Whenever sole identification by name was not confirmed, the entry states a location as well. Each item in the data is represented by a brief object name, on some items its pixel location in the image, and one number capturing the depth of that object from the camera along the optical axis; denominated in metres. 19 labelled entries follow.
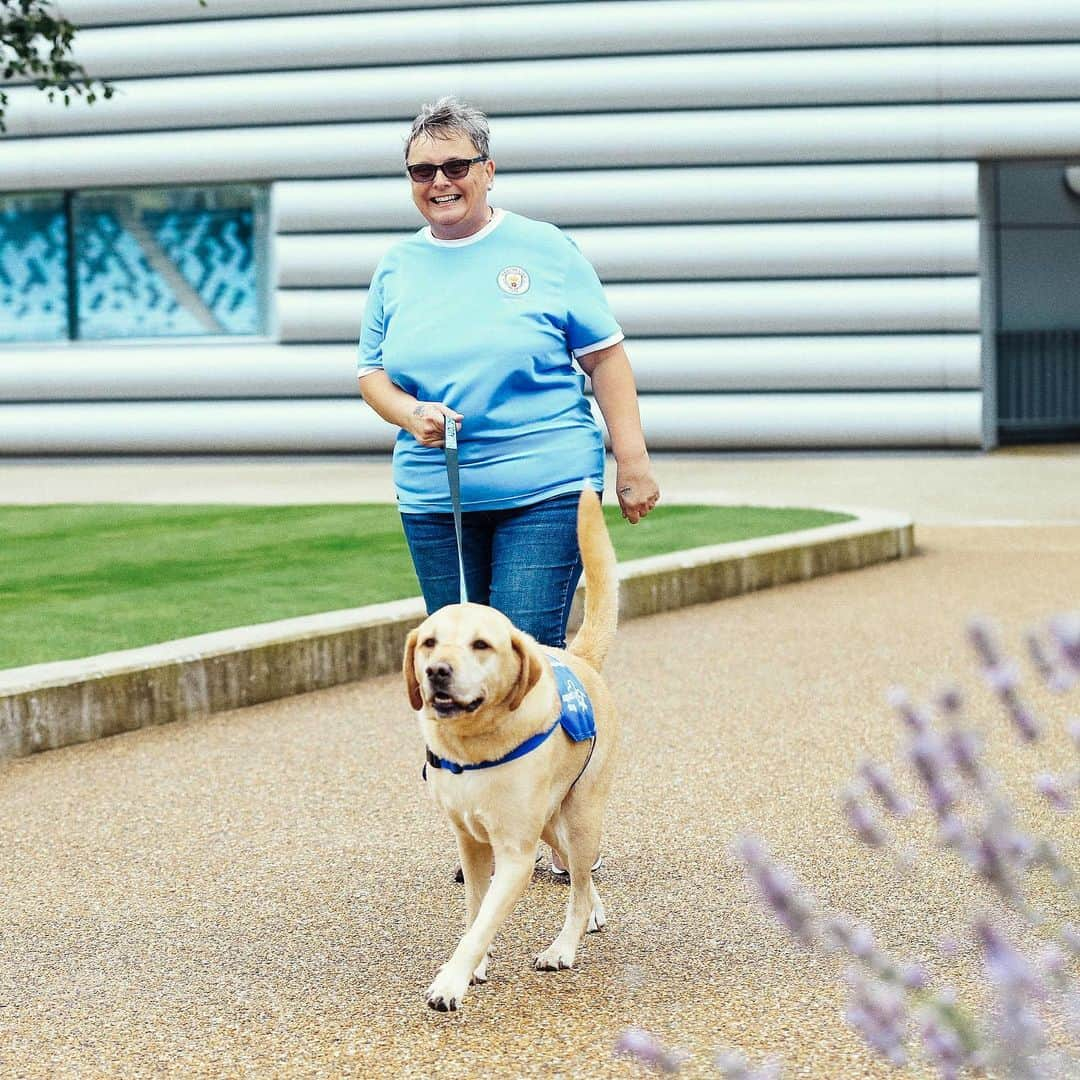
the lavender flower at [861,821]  3.25
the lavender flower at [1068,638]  2.81
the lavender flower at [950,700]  2.96
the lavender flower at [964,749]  3.14
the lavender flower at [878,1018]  3.19
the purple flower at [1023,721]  3.28
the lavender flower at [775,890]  3.14
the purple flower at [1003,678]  3.01
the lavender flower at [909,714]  3.11
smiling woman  5.71
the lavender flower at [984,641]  3.05
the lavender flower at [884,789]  3.25
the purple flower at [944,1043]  3.11
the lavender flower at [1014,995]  2.92
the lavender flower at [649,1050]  3.14
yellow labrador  5.18
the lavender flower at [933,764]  3.01
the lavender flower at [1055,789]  3.63
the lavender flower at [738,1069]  3.13
